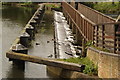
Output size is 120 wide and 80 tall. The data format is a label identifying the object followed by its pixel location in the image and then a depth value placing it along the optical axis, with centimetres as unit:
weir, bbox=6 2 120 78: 1488
